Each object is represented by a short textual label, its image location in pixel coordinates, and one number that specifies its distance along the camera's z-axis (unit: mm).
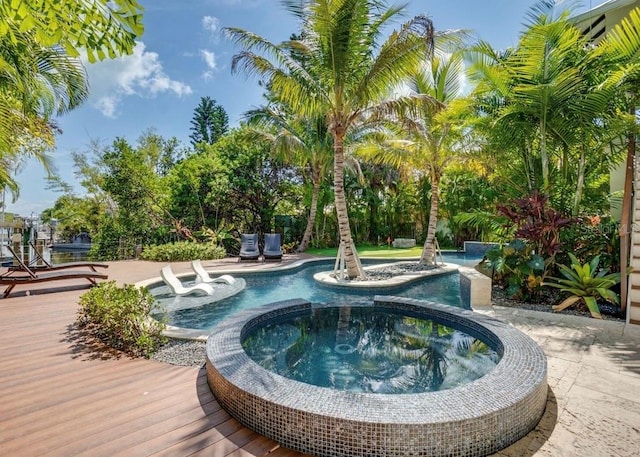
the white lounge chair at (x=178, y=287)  7793
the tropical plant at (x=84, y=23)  1955
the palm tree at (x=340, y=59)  8047
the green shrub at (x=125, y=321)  4543
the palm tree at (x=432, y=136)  11023
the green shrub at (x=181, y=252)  14344
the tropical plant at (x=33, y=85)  6277
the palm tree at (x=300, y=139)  15406
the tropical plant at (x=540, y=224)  6469
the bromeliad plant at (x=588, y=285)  5813
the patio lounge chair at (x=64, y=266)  8984
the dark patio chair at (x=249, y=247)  14430
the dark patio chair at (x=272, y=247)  14500
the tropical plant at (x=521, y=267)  6644
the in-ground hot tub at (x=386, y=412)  2414
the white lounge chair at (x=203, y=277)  9125
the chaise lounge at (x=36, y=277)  7182
